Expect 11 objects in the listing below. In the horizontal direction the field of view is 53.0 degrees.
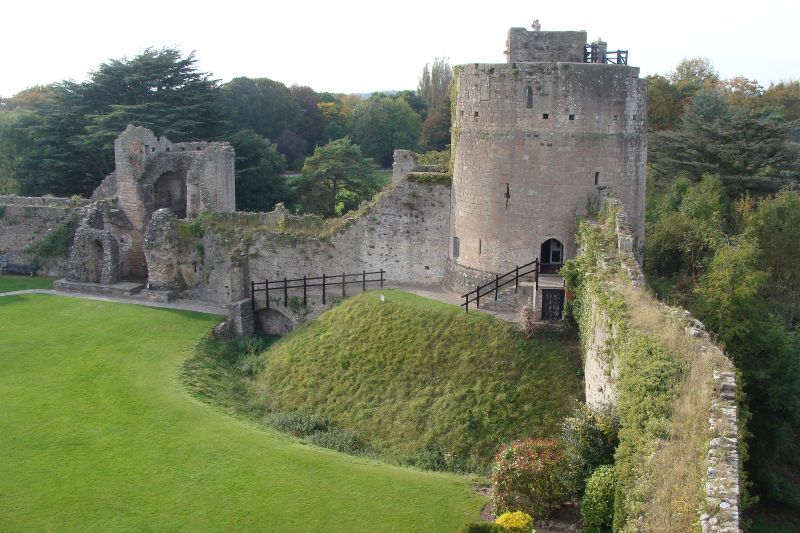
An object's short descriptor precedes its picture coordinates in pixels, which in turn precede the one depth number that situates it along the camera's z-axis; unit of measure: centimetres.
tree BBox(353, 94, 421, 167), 7238
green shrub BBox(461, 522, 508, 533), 1251
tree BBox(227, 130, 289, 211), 4484
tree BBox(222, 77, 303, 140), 6612
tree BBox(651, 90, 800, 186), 3678
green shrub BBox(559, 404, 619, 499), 1376
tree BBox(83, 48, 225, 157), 4319
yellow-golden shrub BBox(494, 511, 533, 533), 1273
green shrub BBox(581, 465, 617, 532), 1284
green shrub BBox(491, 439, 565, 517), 1428
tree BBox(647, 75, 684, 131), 5044
